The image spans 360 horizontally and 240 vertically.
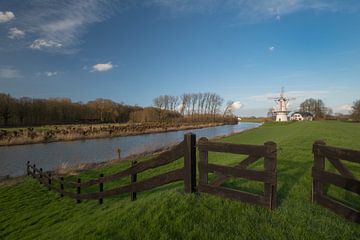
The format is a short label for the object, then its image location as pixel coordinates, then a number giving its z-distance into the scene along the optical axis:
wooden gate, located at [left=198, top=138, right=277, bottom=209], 4.75
